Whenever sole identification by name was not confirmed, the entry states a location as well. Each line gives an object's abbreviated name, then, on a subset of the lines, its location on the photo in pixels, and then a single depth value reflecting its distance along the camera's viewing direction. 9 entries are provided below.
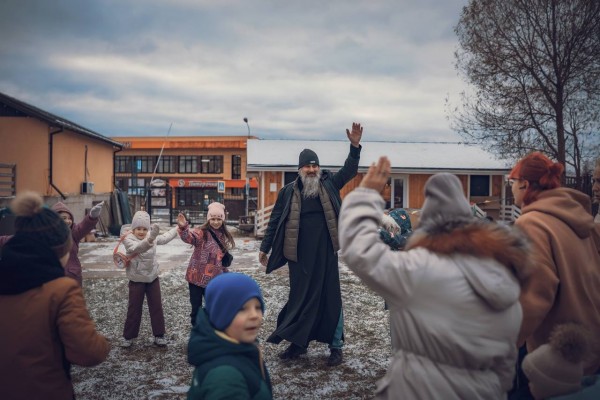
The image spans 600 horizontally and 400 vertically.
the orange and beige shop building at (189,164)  48.75
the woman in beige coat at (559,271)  2.57
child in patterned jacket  5.72
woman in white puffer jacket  1.95
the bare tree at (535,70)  18.25
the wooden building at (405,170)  21.41
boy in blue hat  1.99
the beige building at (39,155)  18.70
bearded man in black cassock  5.17
